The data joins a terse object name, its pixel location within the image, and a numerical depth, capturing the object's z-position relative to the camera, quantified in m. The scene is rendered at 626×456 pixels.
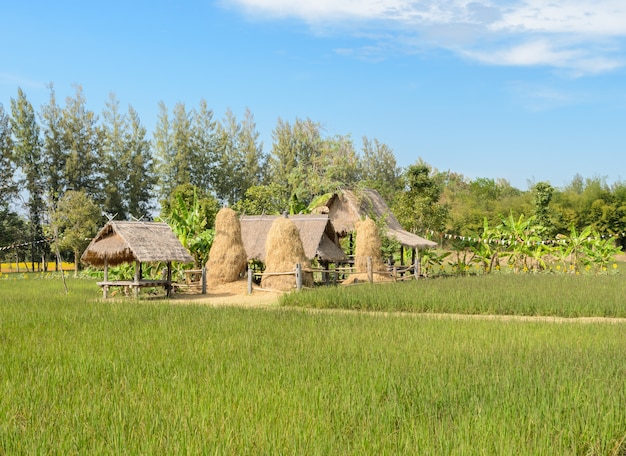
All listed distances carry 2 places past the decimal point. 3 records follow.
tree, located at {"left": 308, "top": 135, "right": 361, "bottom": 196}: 27.39
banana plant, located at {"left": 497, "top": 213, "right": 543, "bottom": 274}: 23.44
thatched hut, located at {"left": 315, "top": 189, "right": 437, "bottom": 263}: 23.61
